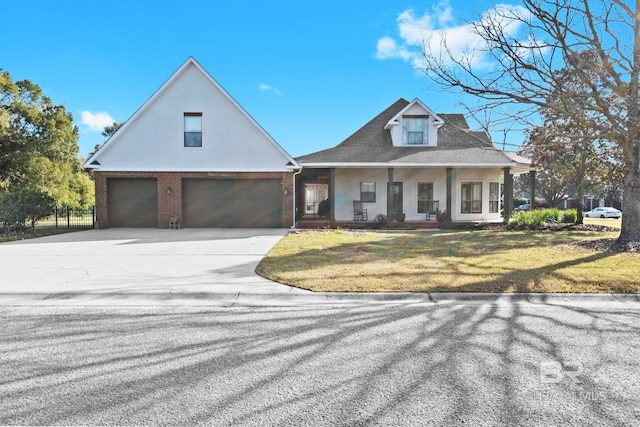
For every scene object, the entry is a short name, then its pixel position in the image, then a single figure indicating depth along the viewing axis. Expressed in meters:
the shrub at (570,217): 16.95
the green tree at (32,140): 19.66
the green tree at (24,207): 13.71
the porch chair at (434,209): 18.94
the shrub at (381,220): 16.94
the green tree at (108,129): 49.03
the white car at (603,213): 36.78
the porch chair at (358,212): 18.70
